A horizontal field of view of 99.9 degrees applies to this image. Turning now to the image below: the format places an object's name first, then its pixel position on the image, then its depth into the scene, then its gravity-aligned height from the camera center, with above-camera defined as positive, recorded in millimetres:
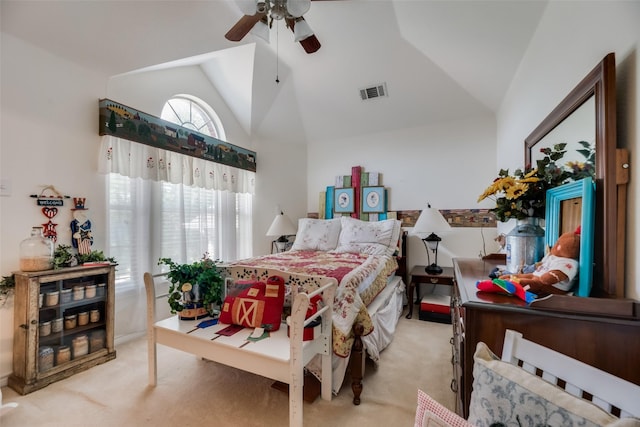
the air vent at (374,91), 3412 +1616
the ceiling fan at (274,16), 1777 +1410
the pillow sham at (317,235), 3623 -275
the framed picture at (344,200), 4230 +241
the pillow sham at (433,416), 585 -448
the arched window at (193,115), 3125 +1237
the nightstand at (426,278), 3051 -722
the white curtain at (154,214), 2555 +6
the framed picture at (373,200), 4004 +235
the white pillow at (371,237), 3252 -281
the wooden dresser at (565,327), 837 -377
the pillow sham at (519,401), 551 -413
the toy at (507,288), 991 -284
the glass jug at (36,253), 1907 -285
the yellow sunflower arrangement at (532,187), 1348 +157
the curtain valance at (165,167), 2443 +515
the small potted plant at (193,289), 1912 -543
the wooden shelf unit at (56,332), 1819 -848
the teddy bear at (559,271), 1010 -210
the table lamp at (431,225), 3090 -108
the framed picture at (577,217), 991 -2
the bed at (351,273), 1789 -472
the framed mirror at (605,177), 963 +150
